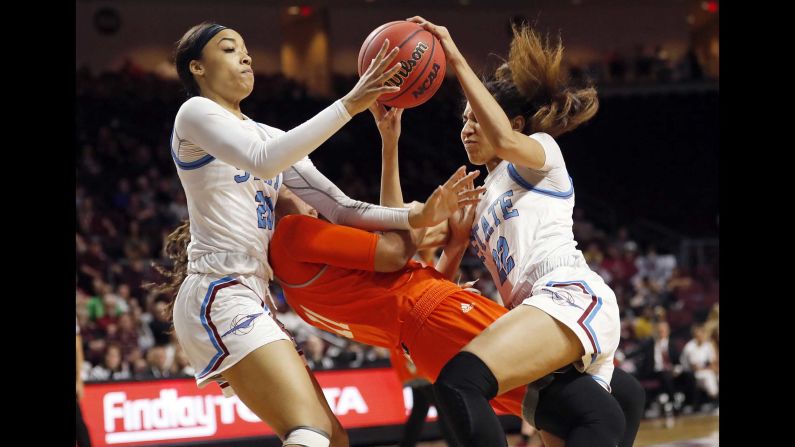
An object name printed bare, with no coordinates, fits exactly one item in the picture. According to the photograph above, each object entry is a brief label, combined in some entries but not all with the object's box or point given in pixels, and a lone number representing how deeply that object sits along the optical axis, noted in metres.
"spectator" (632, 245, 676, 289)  14.86
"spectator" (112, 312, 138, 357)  9.48
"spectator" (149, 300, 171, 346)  9.83
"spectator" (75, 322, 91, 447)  5.87
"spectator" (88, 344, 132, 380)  8.48
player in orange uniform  3.35
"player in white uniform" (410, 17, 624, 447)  3.11
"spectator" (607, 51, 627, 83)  20.44
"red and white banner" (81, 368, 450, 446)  7.04
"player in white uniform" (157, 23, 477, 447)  3.15
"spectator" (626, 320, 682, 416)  10.45
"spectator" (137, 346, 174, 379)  8.77
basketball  3.39
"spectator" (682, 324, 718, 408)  10.91
